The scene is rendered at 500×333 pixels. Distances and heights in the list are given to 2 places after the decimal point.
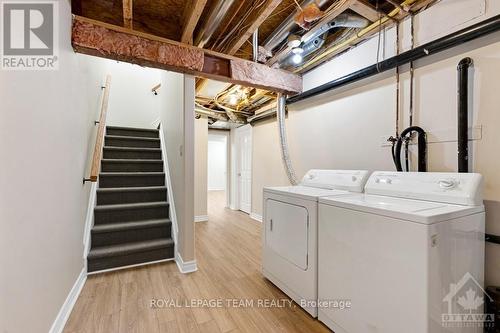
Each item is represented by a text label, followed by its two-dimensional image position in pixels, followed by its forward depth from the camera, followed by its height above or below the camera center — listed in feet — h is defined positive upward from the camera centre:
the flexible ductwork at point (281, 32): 7.11 +4.63
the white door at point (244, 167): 16.88 -0.14
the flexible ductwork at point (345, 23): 6.64 +4.41
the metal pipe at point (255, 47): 8.19 +4.53
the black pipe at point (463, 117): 5.15 +1.15
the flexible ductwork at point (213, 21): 6.13 +4.42
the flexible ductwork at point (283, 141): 10.05 +1.13
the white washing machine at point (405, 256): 3.69 -1.73
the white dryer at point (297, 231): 5.72 -1.92
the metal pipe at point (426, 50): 4.76 +3.01
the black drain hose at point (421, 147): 6.00 +0.52
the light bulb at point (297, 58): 8.34 +4.15
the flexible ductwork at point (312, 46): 7.91 +4.37
